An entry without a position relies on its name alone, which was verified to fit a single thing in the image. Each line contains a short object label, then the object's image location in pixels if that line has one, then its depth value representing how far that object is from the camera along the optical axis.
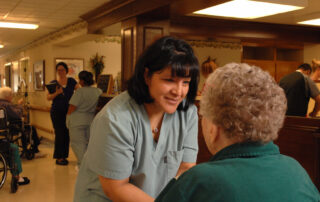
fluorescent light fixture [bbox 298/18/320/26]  6.30
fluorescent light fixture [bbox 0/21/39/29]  6.81
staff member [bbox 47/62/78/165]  5.92
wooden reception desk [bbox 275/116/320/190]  3.68
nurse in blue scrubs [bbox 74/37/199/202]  1.28
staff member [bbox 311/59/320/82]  5.44
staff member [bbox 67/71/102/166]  5.35
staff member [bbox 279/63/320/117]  4.99
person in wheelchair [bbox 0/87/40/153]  5.50
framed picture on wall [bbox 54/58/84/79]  8.51
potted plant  8.54
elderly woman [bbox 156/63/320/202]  0.79
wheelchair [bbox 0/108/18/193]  4.48
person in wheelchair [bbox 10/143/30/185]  4.55
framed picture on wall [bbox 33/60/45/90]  9.34
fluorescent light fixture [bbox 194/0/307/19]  4.41
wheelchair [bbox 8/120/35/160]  5.68
